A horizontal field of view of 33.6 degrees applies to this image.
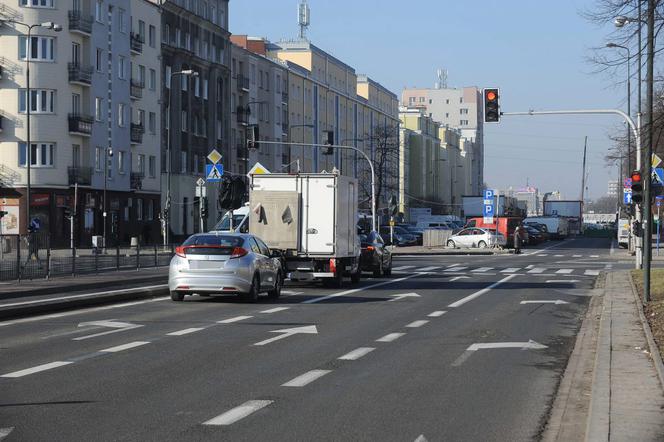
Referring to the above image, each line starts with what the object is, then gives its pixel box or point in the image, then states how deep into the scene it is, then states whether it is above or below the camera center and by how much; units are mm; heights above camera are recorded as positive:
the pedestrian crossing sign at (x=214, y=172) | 34375 +1915
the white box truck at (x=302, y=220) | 29484 +348
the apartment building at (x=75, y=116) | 63938 +7141
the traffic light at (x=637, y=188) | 29250 +1213
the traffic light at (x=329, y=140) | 52000 +4405
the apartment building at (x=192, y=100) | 80750 +10256
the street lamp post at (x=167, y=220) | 64725 +783
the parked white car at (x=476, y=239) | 73062 -392
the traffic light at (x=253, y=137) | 47469 +4195
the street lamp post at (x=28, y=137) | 50603 +4624
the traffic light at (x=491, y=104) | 34906 +4114
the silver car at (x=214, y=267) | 23281 -722
